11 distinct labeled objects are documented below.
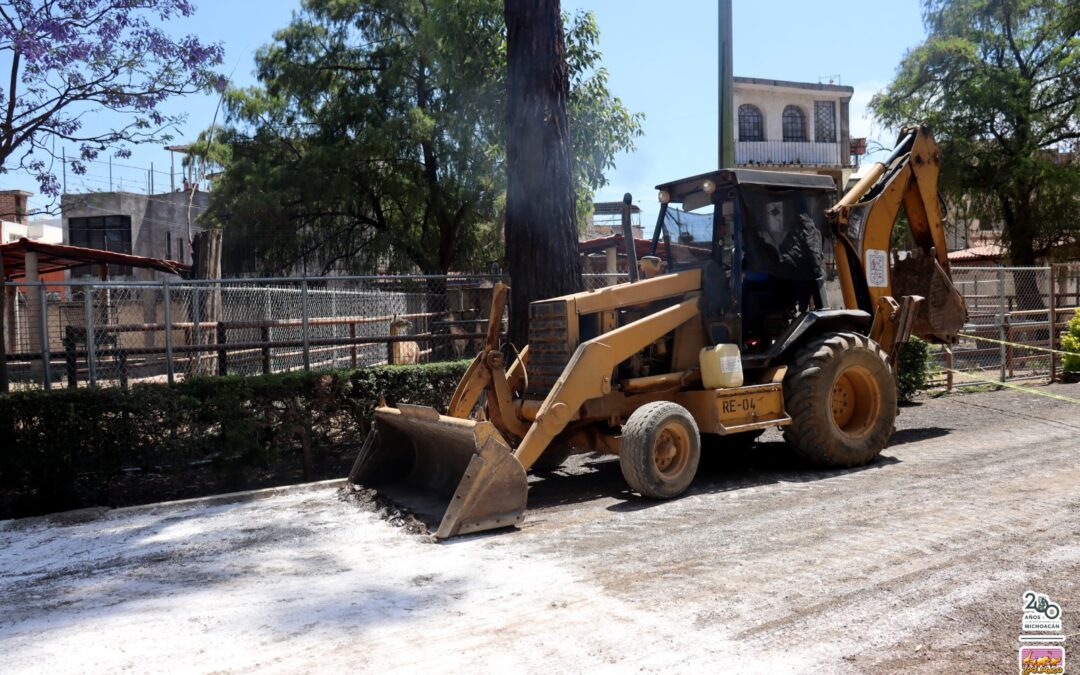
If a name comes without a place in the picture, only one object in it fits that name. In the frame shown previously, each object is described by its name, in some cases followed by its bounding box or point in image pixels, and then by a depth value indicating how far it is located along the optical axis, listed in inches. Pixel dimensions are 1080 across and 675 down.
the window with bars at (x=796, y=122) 1518.2
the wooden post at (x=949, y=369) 544.2
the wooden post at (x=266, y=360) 421.4
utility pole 433.7
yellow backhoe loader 295.4
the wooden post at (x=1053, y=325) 589.7
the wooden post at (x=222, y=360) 403.4
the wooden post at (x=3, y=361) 356.2
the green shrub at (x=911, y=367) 505.4
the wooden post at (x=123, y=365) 370.8
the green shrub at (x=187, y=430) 327.9
